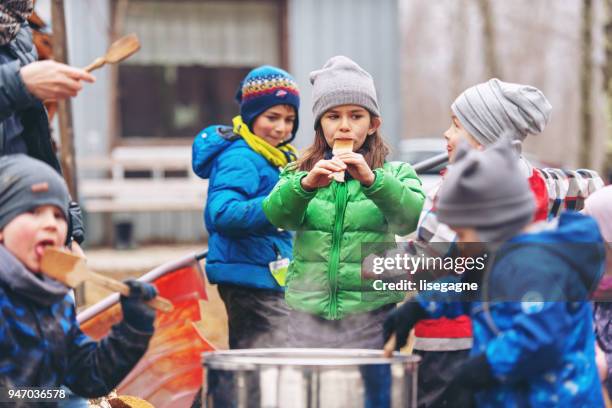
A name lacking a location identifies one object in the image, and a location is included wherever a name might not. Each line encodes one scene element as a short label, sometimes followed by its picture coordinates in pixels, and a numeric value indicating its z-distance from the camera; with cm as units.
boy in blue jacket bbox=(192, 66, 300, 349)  812
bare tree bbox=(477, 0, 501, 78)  4459
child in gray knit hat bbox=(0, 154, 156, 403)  523
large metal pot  506
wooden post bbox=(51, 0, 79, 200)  1188
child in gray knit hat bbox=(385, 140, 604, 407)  501
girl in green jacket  685
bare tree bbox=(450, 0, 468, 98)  6608
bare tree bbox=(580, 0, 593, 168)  3126
